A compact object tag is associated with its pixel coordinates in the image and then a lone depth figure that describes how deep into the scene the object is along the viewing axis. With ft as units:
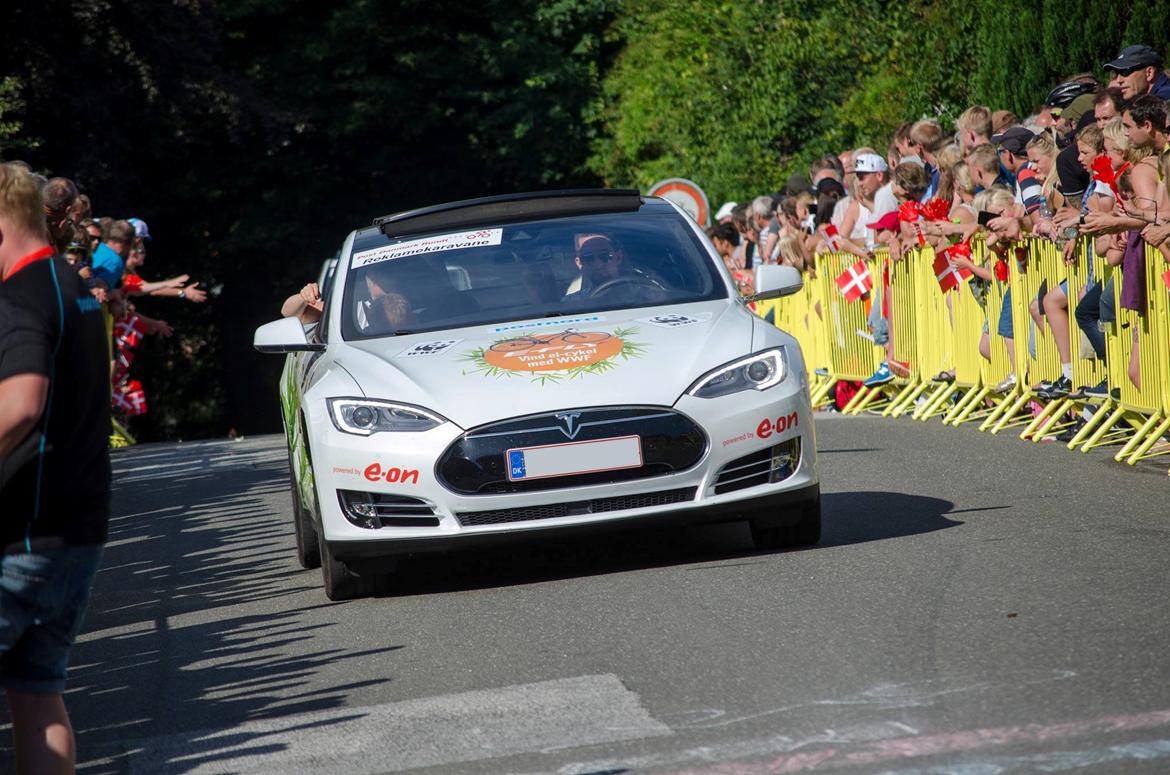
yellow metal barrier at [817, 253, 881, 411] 100.99
